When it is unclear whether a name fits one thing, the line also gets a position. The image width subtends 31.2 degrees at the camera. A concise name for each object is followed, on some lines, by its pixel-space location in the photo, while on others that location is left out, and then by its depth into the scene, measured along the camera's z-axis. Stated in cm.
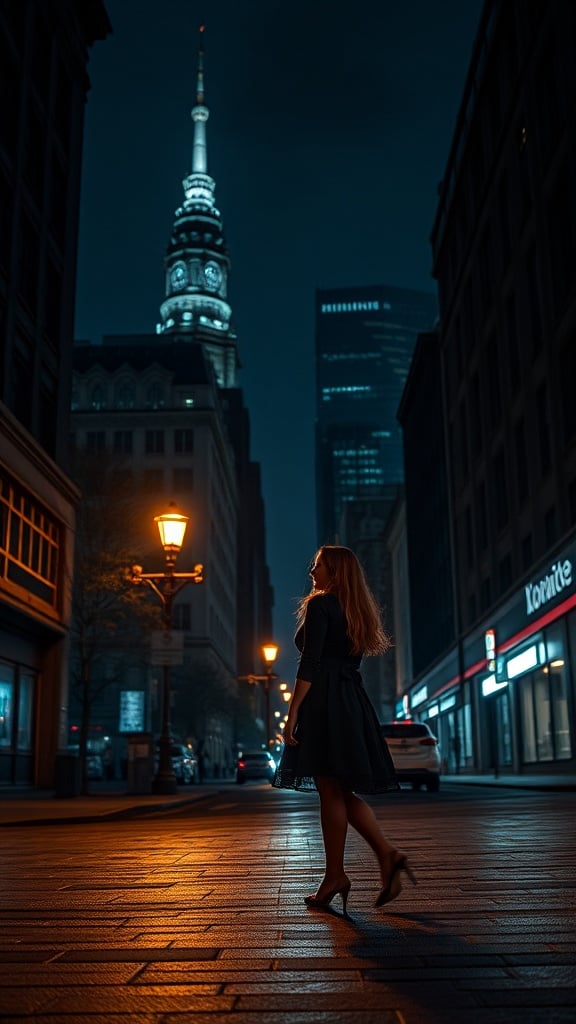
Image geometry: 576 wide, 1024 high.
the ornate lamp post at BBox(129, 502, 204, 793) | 2105
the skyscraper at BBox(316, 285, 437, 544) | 18120
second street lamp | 3659
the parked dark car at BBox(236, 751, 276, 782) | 4484
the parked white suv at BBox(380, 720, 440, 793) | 2430
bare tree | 3125
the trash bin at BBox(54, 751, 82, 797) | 2192
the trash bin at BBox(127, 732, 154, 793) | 2461
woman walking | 518
